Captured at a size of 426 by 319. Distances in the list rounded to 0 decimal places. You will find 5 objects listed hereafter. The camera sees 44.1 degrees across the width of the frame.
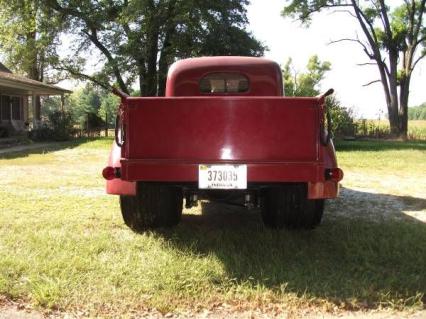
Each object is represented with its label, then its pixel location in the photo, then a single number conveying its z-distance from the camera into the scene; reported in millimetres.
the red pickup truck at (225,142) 4188
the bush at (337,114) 19328
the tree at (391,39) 32500
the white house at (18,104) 25197
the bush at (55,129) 24859
